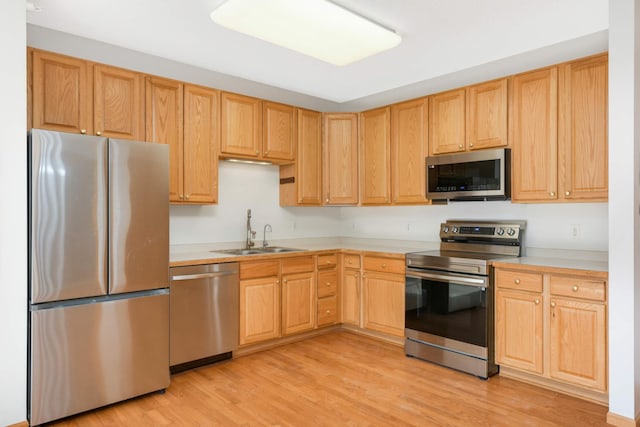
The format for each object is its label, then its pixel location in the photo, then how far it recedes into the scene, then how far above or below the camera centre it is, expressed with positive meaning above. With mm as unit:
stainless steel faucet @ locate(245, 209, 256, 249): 4281 -244
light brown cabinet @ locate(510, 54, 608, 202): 2953 +584
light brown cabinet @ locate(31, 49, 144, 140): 2896 +845
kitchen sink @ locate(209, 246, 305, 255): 3923 -391
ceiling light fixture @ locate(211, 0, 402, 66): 2479 +1198
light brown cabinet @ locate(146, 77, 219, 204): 3428 +675
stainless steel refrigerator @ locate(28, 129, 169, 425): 2441 -379
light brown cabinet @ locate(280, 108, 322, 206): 4480 +457
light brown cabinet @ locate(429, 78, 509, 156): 3488 +818
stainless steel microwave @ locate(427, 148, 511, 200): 3426 +307
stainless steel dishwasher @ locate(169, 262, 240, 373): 3188 -819
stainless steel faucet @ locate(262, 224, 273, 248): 4420 -252
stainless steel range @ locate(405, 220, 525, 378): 3209 -702
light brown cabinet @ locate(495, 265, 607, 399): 2695 -791
